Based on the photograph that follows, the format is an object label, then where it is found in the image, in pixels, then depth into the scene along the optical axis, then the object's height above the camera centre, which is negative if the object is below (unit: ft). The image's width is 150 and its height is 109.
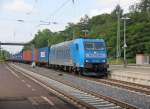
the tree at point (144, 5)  230.45 +58.05
